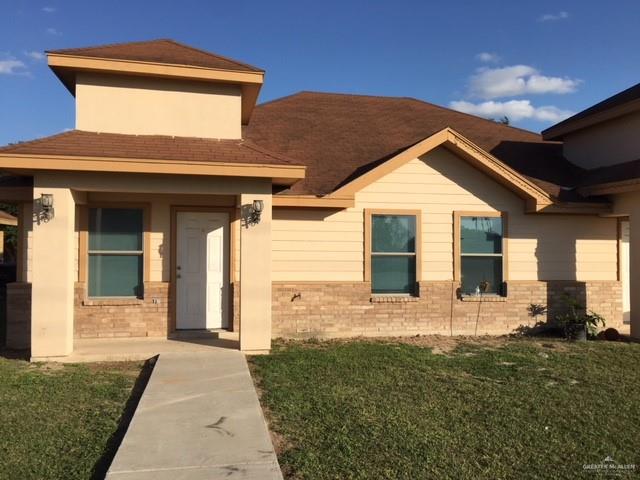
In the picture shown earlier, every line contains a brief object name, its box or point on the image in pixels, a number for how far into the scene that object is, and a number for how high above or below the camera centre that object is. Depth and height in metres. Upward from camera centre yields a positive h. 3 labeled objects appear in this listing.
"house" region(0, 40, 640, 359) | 8.12 +0.62
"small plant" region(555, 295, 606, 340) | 10.26 -1.20
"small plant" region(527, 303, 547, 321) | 10.92 -1.05
